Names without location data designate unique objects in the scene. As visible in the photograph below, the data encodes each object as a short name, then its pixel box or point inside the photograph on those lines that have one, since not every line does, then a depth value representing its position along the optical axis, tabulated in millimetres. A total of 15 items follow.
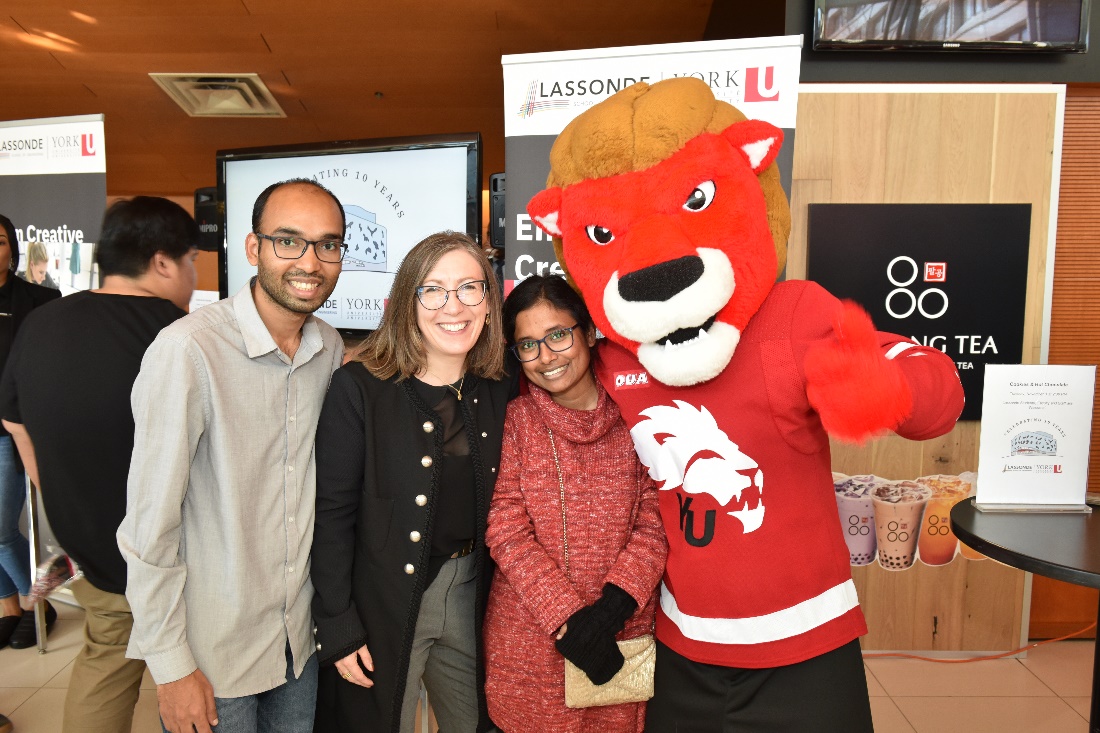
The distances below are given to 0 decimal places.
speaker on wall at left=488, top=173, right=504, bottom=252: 2524
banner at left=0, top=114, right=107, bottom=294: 3340
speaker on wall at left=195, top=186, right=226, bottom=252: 2676
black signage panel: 2873
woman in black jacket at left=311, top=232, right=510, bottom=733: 1468
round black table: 1332
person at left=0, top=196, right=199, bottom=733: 1818
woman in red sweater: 1403
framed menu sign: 1733
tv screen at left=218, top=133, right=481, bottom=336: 2414
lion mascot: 1251
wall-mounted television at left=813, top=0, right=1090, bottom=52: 2799
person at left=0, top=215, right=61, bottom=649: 3072
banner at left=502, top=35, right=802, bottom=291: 1983
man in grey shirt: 1337
